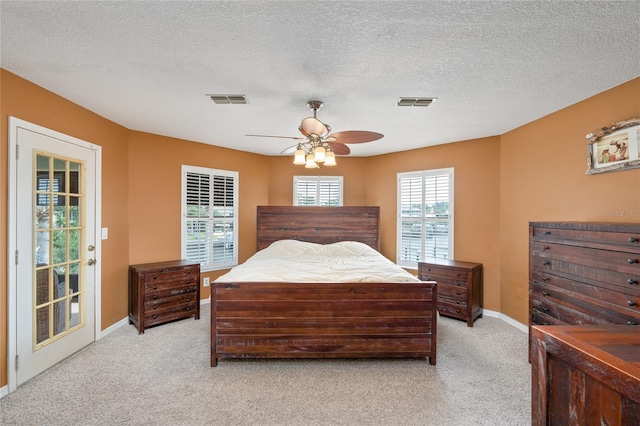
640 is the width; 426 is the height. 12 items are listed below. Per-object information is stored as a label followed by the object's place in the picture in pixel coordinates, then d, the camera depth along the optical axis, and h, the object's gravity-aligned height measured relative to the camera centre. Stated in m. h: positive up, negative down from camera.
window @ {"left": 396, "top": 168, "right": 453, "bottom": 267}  4.33 -0.04
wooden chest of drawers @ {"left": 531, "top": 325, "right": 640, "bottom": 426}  0.97 -0.65
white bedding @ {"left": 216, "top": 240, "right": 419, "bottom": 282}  2.69 -0.64
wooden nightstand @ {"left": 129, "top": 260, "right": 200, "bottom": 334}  3.32 -1.02
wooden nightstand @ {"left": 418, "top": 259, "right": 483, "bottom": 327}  3.55 -0.98
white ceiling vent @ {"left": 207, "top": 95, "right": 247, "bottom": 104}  2.60 +1.13
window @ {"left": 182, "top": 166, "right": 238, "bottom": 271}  4.25 -0.05
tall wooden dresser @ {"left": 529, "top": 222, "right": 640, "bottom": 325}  1.87 -0.48
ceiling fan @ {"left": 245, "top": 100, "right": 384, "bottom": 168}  2.39 +0.74
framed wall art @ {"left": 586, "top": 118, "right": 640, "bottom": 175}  2.25 +0.59
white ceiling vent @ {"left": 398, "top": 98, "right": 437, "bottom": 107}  2.66 +1.12
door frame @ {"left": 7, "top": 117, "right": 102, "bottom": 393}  2.19 -0.30
